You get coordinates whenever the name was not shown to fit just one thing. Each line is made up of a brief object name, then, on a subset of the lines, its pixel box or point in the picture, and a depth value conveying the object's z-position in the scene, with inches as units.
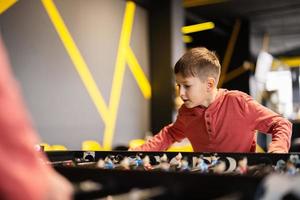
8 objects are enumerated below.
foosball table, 33.5
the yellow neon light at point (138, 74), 207.6
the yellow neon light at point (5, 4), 134.6
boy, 76.2
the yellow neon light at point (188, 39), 326.5
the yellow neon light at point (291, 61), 492.0
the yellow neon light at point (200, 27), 294.7
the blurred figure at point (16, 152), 20.7
